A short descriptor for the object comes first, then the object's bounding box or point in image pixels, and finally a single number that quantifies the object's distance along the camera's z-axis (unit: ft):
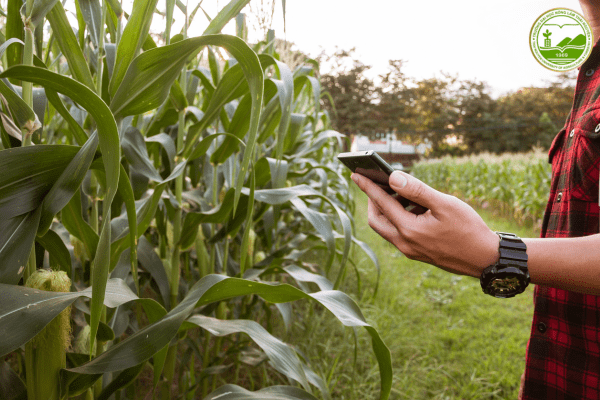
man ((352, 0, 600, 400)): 1.73
